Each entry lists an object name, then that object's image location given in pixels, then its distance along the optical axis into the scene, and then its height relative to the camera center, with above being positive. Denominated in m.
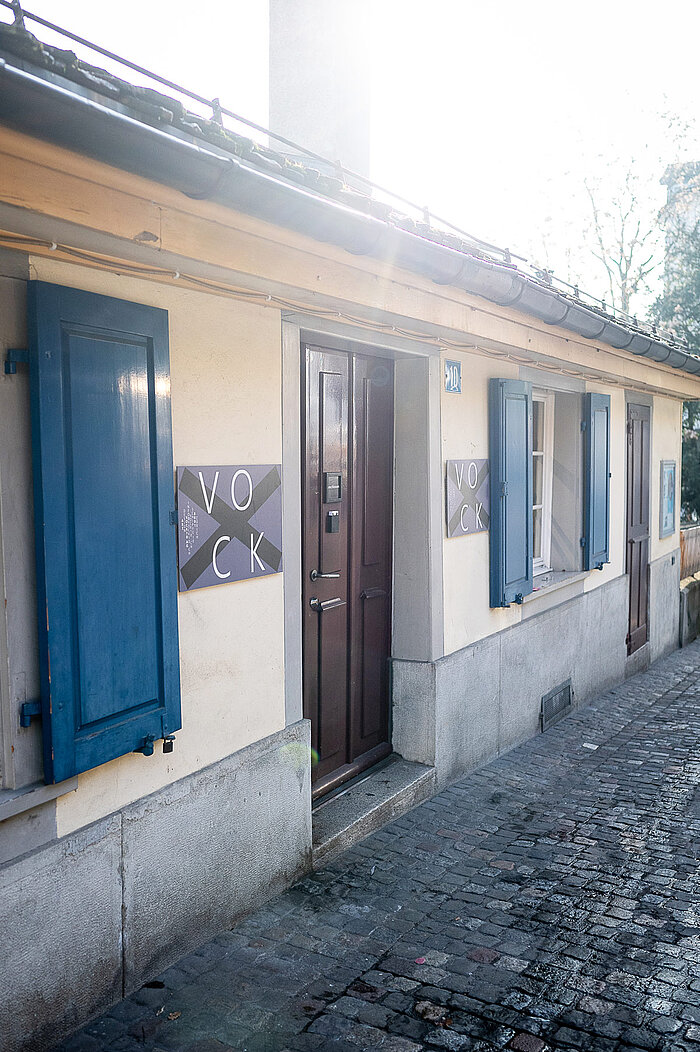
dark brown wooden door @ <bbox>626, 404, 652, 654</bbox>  9.98 -0.55
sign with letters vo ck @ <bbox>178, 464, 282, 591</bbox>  3.76 -0.21
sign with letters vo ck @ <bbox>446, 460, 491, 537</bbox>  6.00 -0.16
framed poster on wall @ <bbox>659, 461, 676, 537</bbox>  11.32 -0.39
